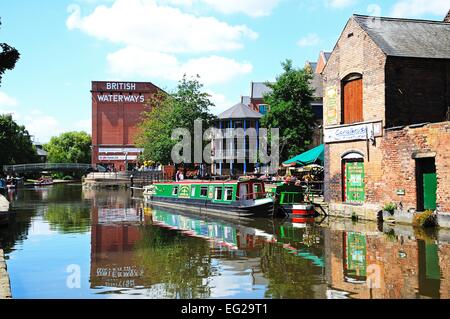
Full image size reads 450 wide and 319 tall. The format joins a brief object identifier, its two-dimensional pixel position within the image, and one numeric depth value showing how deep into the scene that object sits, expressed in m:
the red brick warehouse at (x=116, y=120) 74.44
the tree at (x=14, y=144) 59.44
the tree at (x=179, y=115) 42.69
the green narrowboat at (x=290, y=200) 21.48
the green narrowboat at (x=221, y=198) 22.14
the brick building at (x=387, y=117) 17.47
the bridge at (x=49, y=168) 66.81
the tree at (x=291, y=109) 34.41
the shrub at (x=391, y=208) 18.38
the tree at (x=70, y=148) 86.80
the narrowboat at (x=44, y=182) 64.31
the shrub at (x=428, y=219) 16.73
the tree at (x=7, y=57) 13.82
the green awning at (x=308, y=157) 24.89
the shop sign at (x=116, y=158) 74.25
